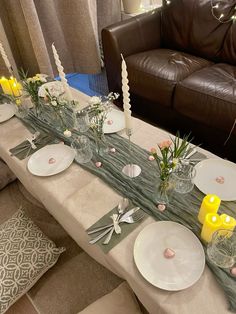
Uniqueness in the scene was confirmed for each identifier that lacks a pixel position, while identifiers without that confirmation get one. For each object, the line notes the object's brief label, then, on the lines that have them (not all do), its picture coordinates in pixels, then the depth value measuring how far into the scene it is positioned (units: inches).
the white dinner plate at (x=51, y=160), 41.7
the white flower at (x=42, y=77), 60.0
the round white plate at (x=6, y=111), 54.9
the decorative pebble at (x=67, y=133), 45.6
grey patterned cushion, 38.5
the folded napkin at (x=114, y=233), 31.2
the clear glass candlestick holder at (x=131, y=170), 39.6
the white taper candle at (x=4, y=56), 50.3
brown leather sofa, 64.0
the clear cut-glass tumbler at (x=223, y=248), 28.2
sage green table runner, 27.8
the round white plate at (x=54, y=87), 58.3
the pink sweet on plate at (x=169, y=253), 29.3
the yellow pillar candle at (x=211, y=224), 28.5
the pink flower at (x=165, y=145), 32.6
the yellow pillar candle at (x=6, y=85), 57.6
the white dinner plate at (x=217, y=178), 35.3
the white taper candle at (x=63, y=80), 40.9
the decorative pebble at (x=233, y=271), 27.3
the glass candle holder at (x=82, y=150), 43.0
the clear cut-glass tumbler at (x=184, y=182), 36.1
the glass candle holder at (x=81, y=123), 48.9
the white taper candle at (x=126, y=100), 30.5
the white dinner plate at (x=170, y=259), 27.4
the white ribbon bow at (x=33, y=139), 47.1
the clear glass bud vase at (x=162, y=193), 34.4
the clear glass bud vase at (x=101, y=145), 43.5
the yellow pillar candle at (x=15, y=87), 56.7
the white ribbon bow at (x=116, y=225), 32.2
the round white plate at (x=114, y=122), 47.8
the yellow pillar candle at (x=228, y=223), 28.5
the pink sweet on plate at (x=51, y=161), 42.9
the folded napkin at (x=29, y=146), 46.1
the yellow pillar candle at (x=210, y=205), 30.1
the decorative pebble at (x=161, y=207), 34.2
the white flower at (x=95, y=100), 42.3
